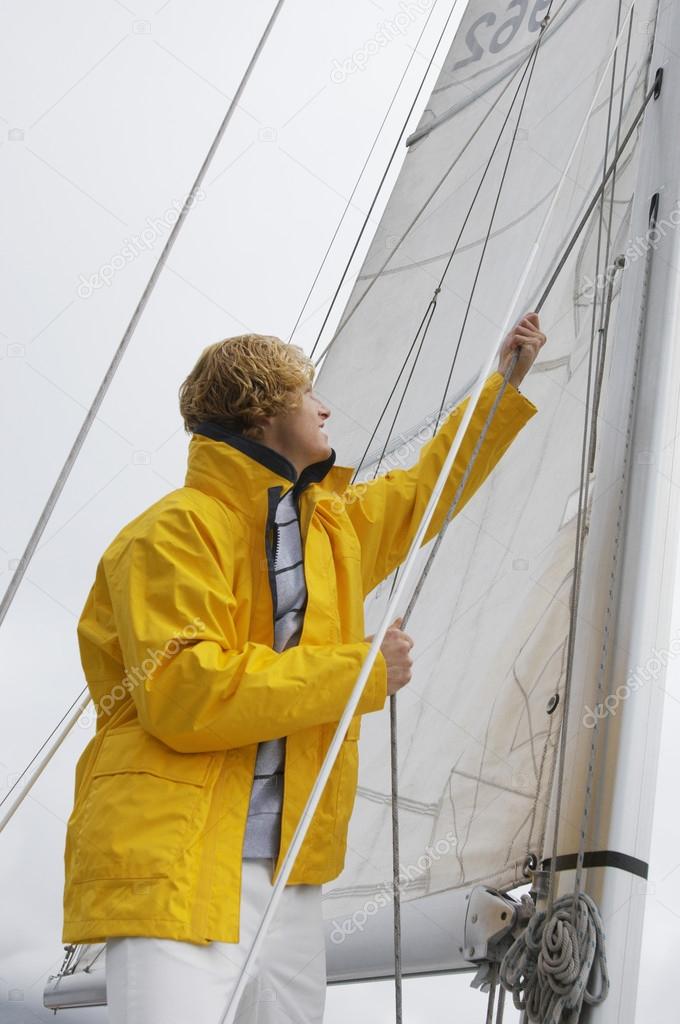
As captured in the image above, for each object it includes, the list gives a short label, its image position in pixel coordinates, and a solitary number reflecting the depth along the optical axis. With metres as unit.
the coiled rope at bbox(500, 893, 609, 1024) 4.42
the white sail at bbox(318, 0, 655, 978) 5.02
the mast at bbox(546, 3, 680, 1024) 4.54
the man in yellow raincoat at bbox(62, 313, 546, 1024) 4.08
